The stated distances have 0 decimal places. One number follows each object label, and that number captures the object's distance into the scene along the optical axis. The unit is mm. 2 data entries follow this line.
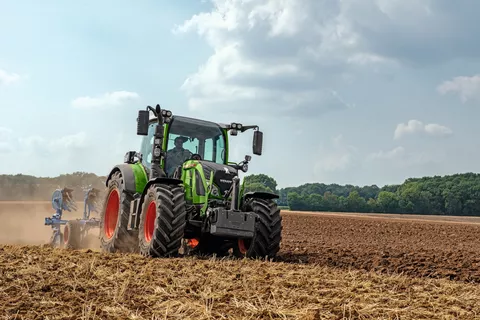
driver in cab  10234
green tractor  8867
